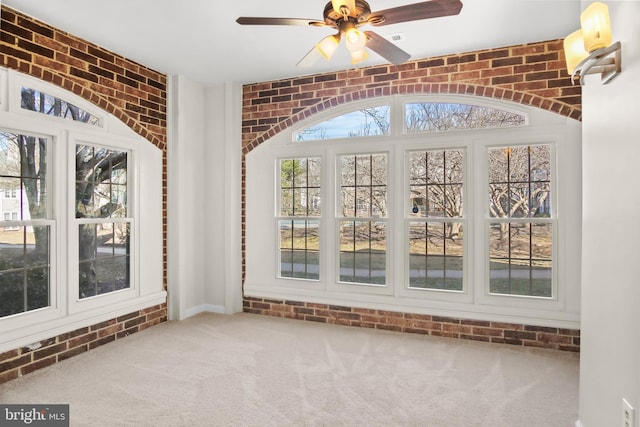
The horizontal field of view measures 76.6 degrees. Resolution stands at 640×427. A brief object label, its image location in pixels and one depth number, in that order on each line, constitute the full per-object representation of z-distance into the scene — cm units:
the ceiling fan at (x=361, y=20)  227
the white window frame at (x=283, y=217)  471
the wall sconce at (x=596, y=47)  178
